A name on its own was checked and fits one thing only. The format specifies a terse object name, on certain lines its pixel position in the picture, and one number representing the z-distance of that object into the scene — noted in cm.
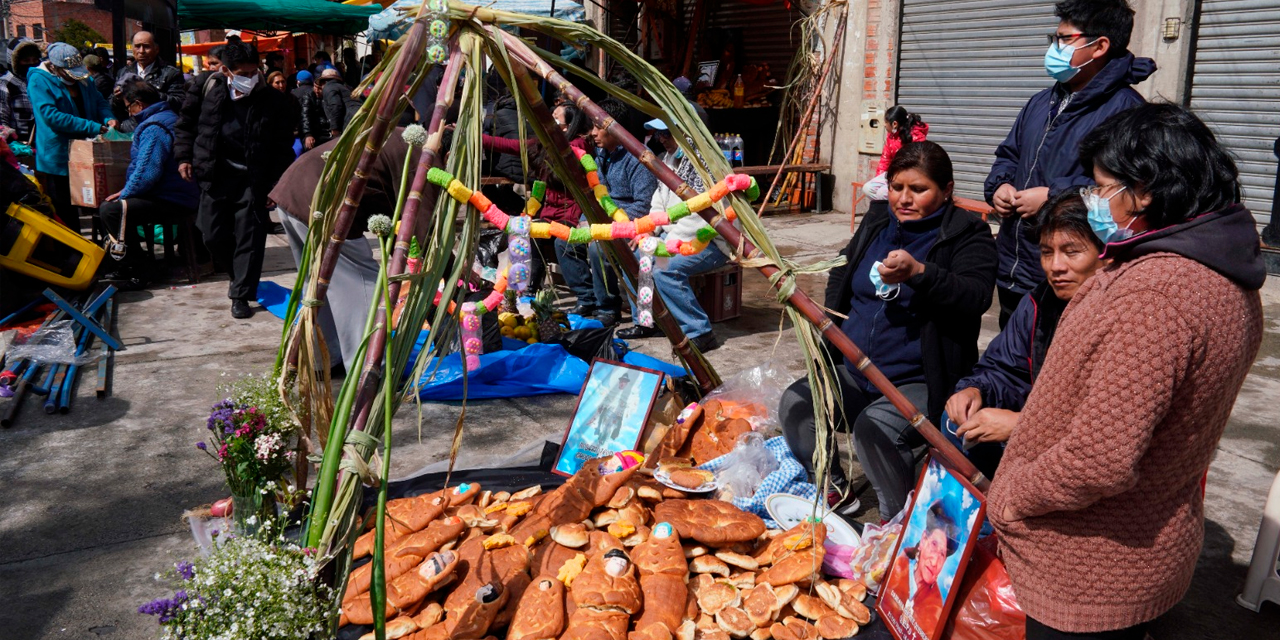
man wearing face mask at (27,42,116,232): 786
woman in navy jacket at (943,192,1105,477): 254
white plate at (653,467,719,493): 344
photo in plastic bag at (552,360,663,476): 394
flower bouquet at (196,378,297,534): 324
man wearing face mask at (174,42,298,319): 669
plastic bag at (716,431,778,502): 353
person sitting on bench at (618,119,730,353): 554
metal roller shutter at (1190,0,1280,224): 719
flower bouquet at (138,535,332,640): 217
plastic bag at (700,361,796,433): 404
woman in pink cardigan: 182
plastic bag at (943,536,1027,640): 247
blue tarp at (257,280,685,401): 513
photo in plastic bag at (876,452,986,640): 252
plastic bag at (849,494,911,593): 301
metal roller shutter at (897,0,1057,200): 893
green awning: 1328
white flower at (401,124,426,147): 268
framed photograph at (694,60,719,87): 1220
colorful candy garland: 261
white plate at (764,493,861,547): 325
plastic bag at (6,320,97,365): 541
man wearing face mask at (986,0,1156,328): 331
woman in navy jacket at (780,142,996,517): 317
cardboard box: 740
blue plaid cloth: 347
